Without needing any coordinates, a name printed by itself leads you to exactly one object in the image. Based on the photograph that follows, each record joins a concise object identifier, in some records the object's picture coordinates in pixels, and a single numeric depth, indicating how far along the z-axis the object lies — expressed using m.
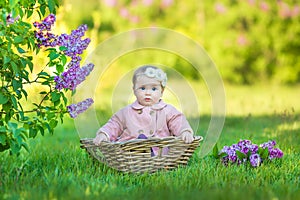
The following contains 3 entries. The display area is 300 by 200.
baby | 3.32
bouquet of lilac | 3.36
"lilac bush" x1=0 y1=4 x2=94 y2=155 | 2.80
